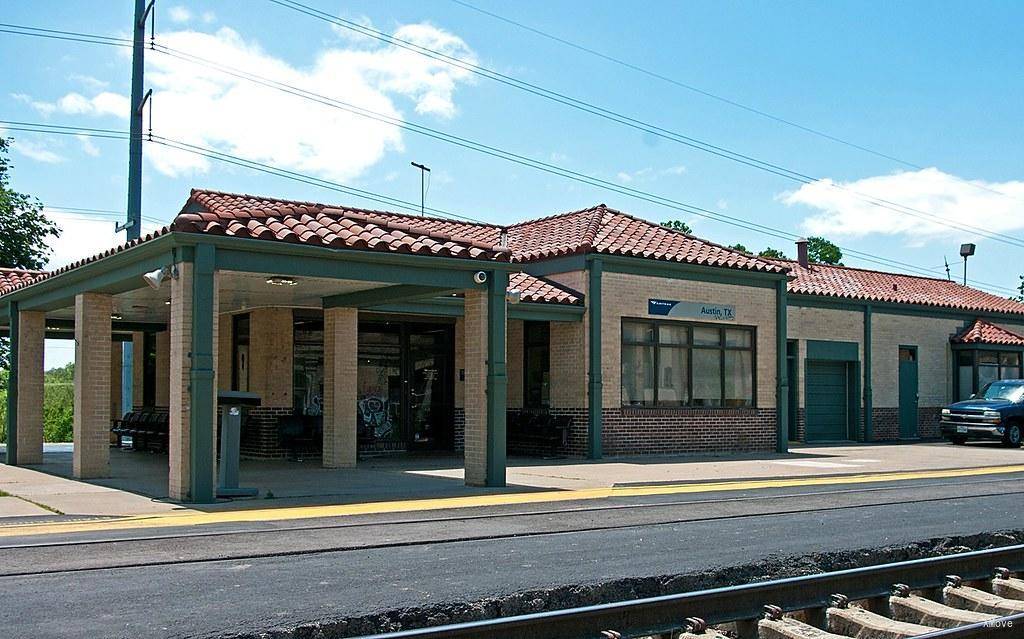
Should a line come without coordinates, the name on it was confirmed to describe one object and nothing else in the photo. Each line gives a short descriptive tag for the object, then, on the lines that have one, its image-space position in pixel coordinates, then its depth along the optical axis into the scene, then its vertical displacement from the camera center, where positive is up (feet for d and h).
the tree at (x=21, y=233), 116.26 +14.16
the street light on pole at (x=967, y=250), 138.92 +14.47
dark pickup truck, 88.12 -4.39
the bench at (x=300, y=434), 66.49 -4.46
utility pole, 79.36 +17.38
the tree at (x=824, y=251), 264.93 +27.41
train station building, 44.60 +1.27
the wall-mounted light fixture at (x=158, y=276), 43.11 +3.46
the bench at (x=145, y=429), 74.59 -4.74
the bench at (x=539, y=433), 70.44 -4.70
